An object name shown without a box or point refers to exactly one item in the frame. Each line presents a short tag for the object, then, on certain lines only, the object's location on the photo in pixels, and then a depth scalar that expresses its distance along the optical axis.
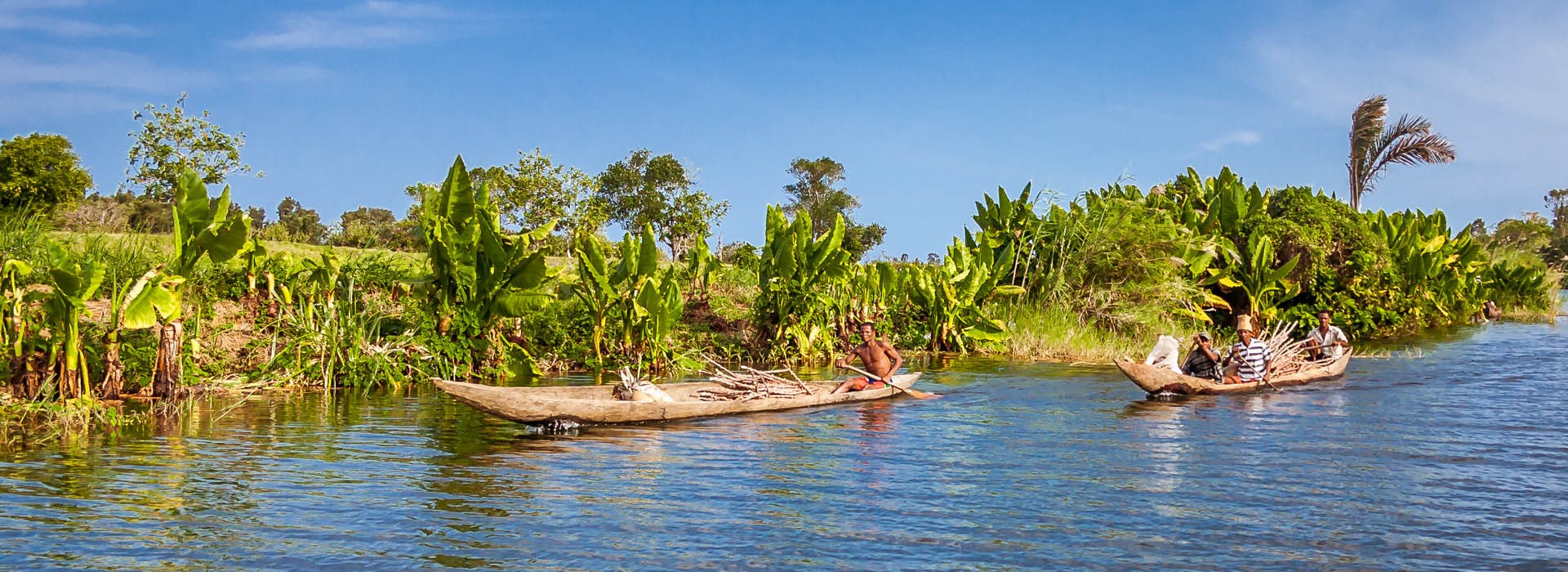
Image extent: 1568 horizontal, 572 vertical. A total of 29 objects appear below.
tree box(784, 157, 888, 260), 58.06
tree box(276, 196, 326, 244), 44.27
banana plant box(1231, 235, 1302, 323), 22.86
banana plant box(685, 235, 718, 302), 19.72
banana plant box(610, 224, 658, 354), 15.16
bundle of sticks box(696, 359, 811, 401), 12.26
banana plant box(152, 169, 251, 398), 11.50
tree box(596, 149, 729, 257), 44.12
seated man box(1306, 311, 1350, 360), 16.86
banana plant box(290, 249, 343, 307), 14.29
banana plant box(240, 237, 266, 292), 13.32
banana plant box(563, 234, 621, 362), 15.16
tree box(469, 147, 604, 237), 36.44
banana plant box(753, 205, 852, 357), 17.44
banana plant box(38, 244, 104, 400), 10.42
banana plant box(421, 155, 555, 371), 13.86
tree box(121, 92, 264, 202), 30.44
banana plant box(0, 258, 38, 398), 10.79
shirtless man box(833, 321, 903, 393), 13.75
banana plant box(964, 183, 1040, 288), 22.61
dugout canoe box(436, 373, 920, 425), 9.86
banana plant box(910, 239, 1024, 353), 20.09
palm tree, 34.56
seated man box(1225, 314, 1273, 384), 14.73
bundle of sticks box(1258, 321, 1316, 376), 15.52
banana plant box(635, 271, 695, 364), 15.26
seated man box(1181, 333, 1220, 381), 14.16
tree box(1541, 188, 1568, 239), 71.44
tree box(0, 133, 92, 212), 26.62
